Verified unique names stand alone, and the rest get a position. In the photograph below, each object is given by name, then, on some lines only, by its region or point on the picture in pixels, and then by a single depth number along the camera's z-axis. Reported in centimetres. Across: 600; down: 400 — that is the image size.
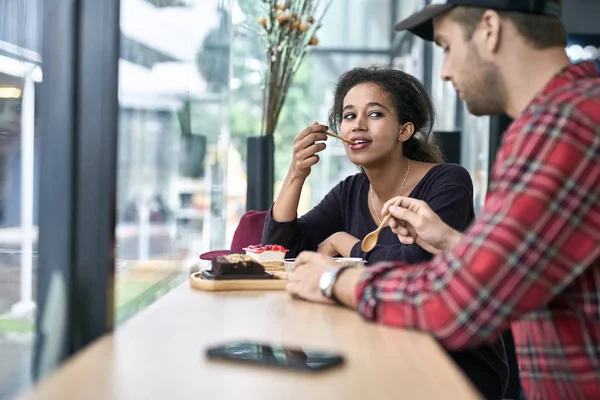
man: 111
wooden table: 89
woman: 235
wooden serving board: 168
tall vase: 362
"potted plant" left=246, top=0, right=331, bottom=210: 352
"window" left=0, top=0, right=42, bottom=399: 157
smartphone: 99
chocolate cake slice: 172
